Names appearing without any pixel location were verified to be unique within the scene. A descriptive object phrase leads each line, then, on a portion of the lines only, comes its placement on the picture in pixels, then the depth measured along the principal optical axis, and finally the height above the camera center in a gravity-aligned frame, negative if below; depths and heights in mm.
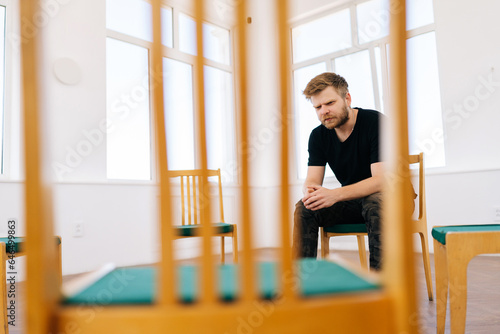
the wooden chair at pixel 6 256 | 1230 -219
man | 1635 +54
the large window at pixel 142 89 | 3562 +932
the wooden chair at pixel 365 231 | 1737 -244
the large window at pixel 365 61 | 3717 +1201
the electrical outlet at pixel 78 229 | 2949 -292
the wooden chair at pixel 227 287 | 461 -117
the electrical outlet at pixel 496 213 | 3141 -336
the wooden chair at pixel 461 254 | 1102 -229
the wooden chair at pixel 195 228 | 2059 -234
